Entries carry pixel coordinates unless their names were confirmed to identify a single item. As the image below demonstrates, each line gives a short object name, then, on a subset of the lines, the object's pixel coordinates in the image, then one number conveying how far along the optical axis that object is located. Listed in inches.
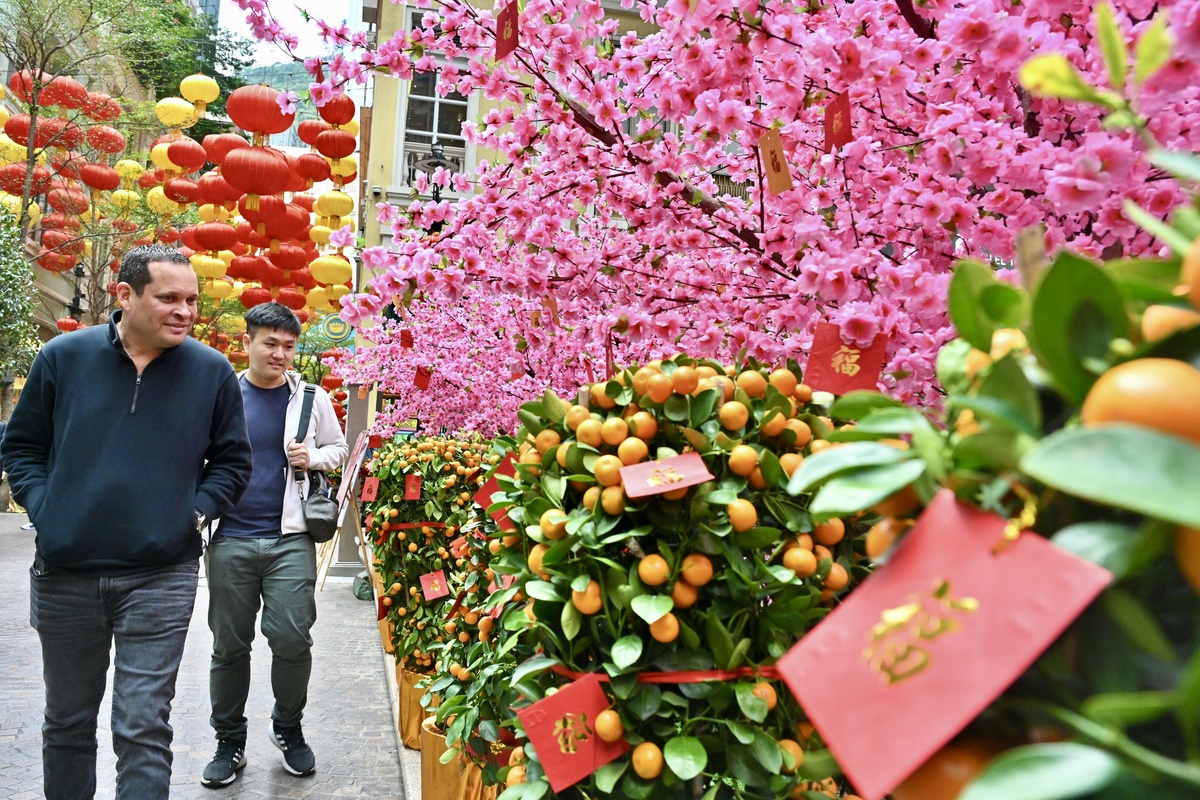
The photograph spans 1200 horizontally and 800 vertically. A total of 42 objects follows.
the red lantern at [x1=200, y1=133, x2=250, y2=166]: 442.6
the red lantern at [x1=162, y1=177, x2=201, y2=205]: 564.4
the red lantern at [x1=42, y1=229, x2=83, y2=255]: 669.3
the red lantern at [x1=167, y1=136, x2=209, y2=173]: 531.8
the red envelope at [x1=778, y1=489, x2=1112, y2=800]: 25.0
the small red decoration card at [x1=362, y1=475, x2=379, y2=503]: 221.5
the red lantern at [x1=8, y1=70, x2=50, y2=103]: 577.2
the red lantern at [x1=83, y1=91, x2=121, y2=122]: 644.1
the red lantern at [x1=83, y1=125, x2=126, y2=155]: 644.1
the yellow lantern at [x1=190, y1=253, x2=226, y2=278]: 559.2
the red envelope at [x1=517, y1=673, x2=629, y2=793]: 65.4
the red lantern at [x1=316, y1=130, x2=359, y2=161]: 440.5
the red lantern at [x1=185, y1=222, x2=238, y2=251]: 539.2
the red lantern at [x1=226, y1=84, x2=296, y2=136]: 404.2
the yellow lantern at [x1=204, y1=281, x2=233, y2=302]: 606.9
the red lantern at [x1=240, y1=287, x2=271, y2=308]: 568.4
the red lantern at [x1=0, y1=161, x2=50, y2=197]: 596.1
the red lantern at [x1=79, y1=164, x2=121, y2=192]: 589.3
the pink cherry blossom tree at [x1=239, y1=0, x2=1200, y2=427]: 92.4
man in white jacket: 171.9
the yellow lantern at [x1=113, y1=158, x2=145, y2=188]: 692.1
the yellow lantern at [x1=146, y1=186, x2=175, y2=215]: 685.3
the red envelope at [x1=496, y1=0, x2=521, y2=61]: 123.0
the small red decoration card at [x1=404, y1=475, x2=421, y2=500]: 208.7
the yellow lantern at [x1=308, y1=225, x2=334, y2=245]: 579.5
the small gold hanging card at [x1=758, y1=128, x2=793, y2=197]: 113.1
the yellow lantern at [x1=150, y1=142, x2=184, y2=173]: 546.0
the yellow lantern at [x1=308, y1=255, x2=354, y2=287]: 501.7
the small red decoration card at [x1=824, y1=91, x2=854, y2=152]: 110.0
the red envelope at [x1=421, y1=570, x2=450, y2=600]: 179.0
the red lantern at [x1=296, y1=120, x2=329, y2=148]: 455.5
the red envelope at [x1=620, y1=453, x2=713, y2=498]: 66.1
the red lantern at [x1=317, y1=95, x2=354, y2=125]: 417.4
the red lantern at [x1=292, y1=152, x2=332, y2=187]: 465.0
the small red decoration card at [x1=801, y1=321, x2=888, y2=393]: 92.7
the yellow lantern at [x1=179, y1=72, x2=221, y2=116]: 525.0
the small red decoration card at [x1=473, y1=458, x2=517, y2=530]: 89.2
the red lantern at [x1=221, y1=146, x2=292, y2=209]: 425.4
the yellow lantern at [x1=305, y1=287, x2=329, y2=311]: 573.9
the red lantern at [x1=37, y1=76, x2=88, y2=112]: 575.8
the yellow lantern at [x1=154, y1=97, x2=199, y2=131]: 519.8
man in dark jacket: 121.2
